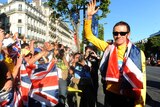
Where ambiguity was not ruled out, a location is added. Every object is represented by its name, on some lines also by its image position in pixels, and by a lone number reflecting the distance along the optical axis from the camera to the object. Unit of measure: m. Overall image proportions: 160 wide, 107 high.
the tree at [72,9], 11.15
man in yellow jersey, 1.53
